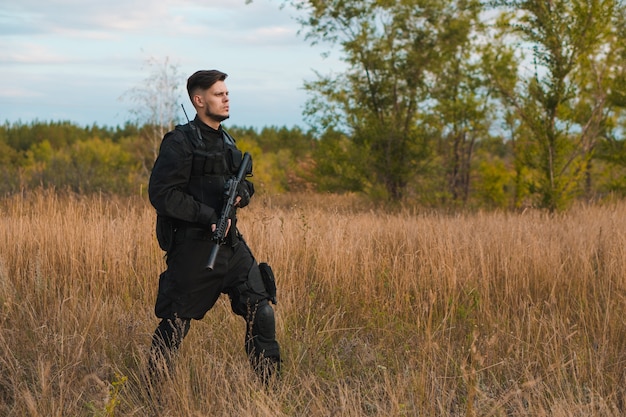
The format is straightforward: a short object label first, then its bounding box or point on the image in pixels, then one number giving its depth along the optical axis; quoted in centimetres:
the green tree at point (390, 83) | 1580
